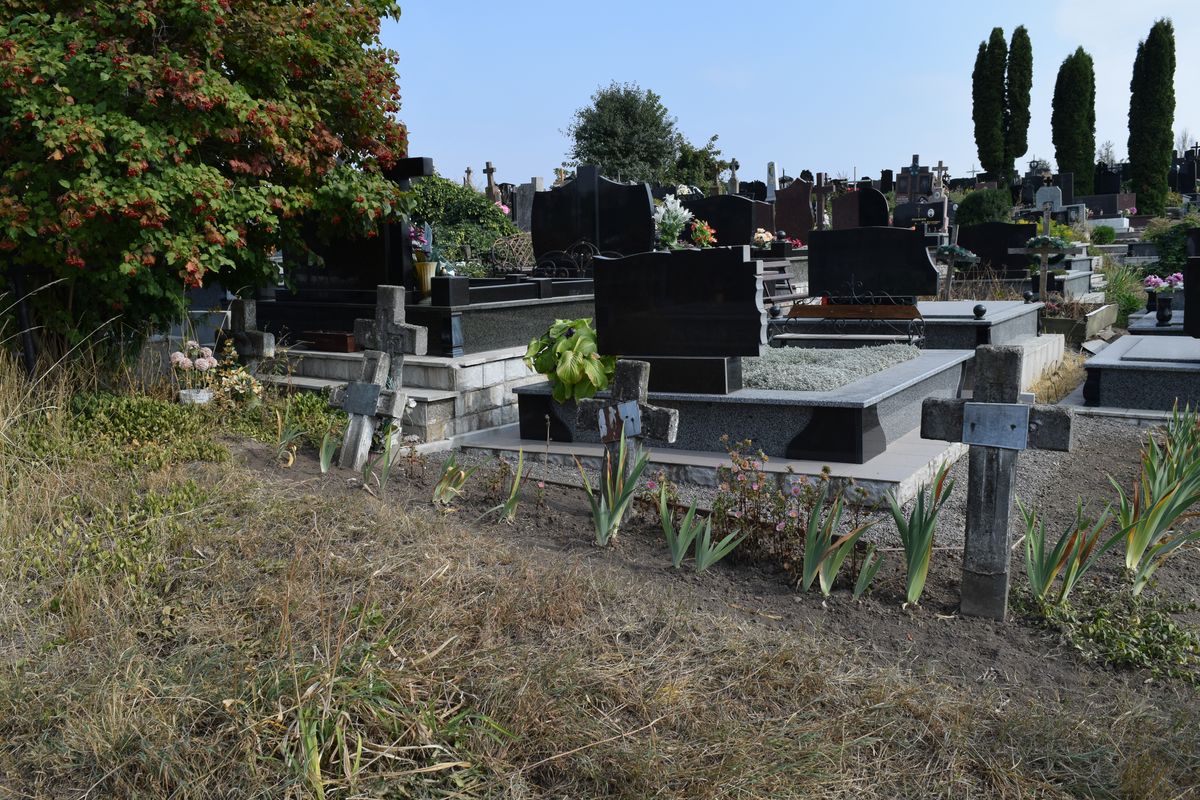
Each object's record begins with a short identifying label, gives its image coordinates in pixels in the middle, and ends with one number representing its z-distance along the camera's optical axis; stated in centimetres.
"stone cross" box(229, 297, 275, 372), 789
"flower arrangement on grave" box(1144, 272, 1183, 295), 1155
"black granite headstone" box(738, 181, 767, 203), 2023
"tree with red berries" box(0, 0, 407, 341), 612
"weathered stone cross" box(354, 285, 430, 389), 621
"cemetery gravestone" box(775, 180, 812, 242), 1712
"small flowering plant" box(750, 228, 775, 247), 1445
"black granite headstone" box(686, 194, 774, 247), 1280
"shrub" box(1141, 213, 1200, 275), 1452
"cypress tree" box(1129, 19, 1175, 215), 3259
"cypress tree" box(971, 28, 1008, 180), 3962
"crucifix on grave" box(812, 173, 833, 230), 2169
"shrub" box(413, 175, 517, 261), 1469
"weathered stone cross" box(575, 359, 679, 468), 483
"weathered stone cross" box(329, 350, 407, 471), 594
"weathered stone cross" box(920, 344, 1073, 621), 380
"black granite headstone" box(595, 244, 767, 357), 634
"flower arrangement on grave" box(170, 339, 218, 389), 691
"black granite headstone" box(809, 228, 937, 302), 926
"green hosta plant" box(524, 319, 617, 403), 643
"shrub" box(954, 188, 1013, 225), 2244
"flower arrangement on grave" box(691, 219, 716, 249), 1198
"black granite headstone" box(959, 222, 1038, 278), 1466
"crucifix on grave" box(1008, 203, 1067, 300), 1255
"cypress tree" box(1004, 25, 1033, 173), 3966
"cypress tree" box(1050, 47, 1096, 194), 3769
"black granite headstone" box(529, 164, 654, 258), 992
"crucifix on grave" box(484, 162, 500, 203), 2329
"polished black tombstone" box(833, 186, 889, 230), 1296
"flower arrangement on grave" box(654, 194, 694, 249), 1103
